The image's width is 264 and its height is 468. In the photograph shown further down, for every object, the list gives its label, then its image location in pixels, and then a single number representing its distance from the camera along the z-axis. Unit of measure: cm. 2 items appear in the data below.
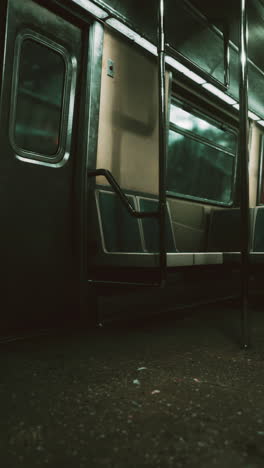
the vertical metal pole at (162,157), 234
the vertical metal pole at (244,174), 238
